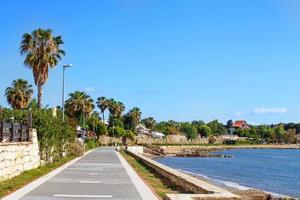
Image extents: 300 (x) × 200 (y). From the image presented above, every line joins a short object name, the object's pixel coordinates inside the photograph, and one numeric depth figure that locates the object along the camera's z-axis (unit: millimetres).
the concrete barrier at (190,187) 13742
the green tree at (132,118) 154250
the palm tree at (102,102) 141875
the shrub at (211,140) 196725
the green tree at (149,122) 189750
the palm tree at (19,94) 76688
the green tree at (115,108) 143000
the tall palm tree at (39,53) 48625
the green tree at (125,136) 132062
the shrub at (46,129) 28953
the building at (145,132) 163075
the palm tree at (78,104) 106562
